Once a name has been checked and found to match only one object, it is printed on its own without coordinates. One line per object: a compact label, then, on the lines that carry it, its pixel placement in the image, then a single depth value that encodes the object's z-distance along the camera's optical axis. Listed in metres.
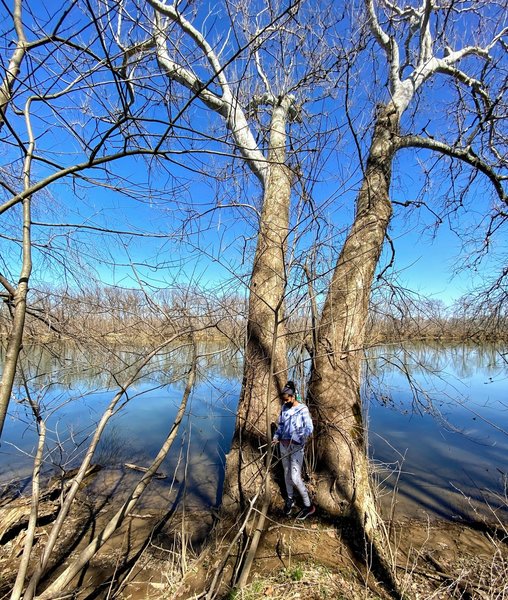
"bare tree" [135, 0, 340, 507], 3.11
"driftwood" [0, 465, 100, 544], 4.02
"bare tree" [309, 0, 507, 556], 3.14
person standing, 3.11
